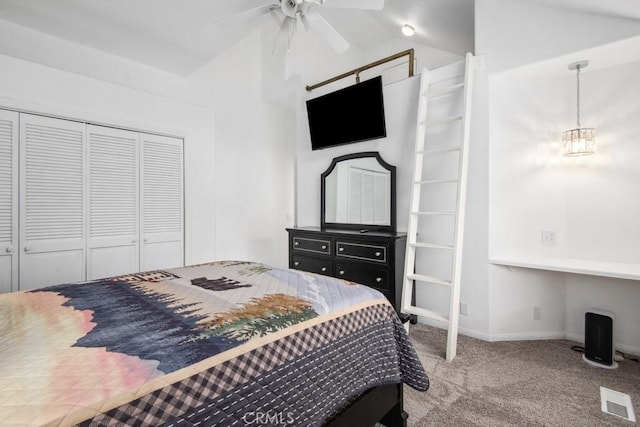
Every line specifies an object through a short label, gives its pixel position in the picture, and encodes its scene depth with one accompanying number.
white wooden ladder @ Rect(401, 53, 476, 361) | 2.68
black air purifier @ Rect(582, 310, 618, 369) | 2.25
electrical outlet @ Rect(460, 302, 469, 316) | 2.81
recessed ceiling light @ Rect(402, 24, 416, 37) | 3.67
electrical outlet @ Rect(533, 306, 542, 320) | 2.77
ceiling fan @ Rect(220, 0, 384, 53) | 2.19
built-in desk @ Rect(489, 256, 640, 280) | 2.12
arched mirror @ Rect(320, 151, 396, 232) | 3.31
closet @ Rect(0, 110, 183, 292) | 2.67
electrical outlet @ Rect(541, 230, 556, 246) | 2.78
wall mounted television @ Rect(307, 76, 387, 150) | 3.26
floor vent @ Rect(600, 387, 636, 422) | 1.73
